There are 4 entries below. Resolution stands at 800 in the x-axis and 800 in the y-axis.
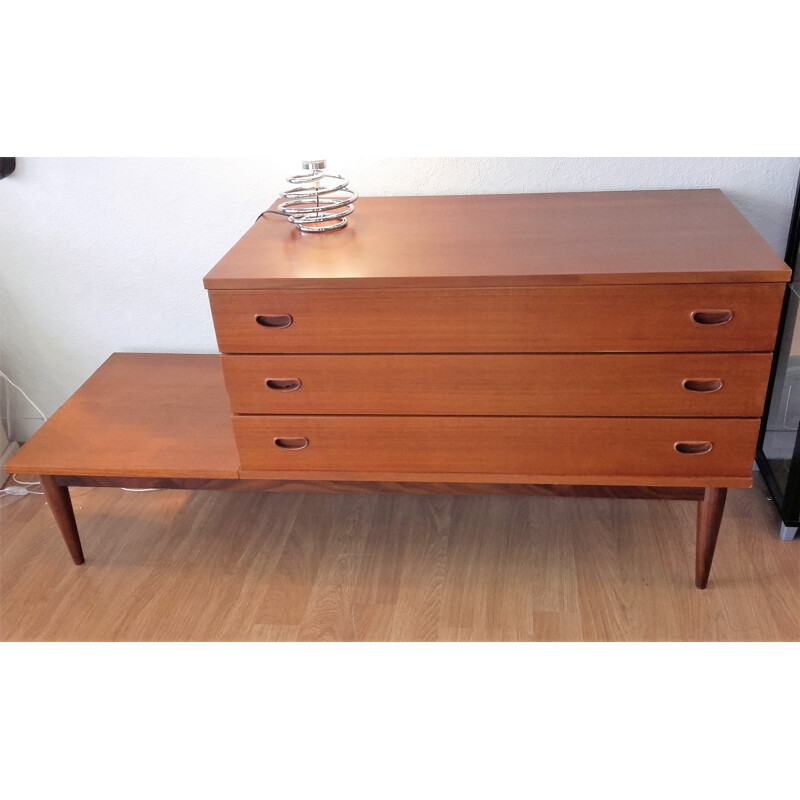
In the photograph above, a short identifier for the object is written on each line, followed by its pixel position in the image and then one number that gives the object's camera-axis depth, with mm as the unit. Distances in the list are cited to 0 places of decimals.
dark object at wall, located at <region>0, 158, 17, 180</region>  2047
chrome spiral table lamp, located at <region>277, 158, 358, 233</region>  1779
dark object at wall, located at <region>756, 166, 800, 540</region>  1905
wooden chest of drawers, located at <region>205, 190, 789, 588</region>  1508
